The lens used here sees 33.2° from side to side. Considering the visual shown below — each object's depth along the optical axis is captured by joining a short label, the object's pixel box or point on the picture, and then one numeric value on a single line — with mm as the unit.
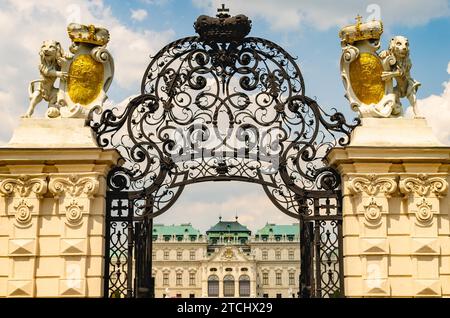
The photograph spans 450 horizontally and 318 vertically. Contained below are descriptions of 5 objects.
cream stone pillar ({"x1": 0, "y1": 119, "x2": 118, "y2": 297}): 12188
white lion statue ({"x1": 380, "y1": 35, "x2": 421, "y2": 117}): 12898
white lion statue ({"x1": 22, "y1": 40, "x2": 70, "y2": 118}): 12852
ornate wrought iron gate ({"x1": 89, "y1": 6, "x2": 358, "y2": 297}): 12781
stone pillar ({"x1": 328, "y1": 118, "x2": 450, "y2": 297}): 12156
